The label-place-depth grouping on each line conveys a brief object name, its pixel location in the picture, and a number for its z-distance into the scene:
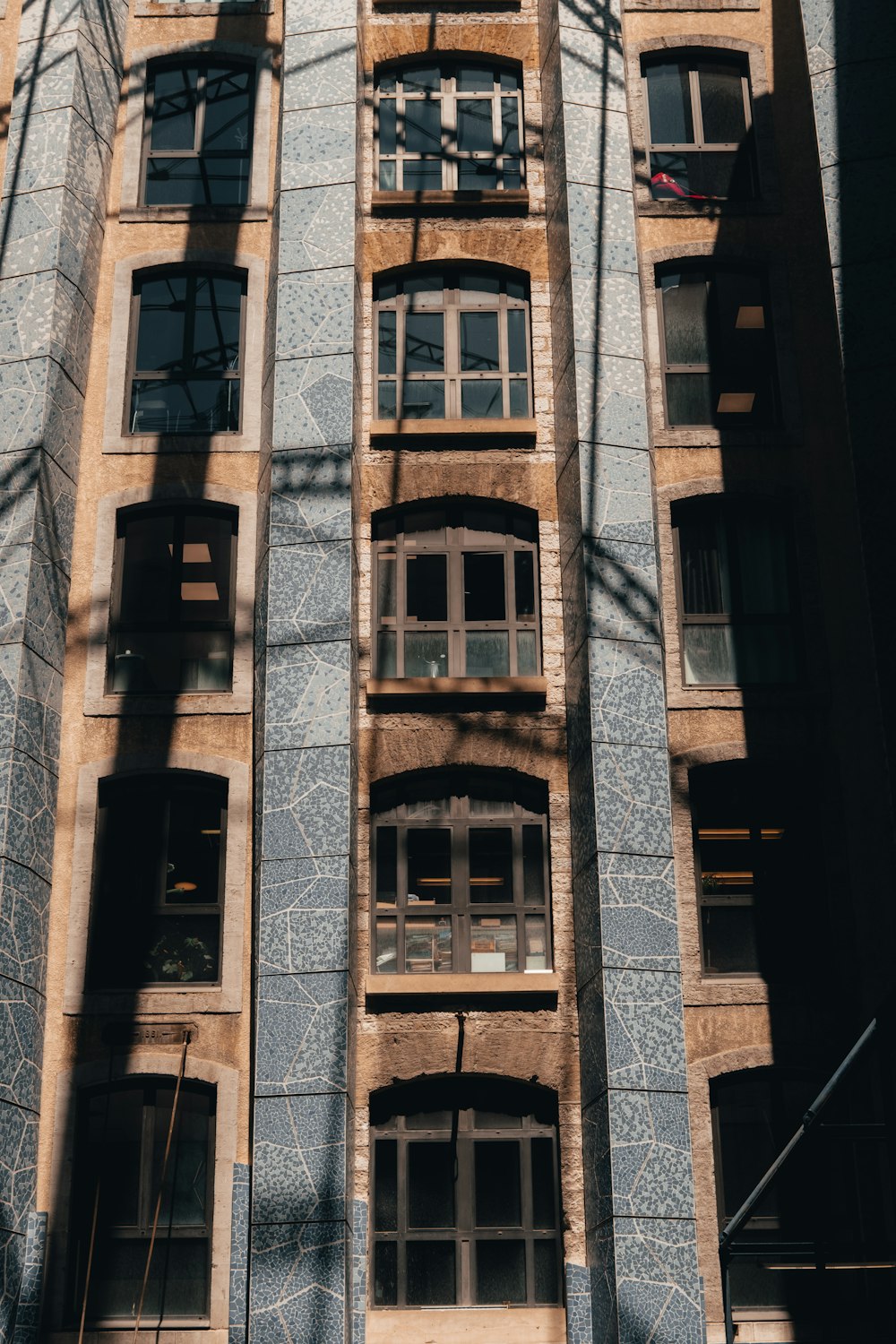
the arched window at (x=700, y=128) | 20.48
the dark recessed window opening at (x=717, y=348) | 19.20
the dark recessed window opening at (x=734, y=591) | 17.91
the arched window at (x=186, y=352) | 19.23
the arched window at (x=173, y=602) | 17.92
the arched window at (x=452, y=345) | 19.19
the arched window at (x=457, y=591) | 17.88
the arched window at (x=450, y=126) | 20.70
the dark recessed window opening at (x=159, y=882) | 16.67
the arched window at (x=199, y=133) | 20.72
